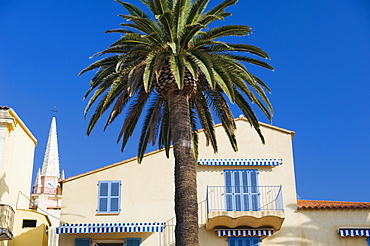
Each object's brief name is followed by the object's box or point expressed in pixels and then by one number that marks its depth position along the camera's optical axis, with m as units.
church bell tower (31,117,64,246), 106.00
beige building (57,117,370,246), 27.12
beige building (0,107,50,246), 26.27
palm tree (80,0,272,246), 19.36
